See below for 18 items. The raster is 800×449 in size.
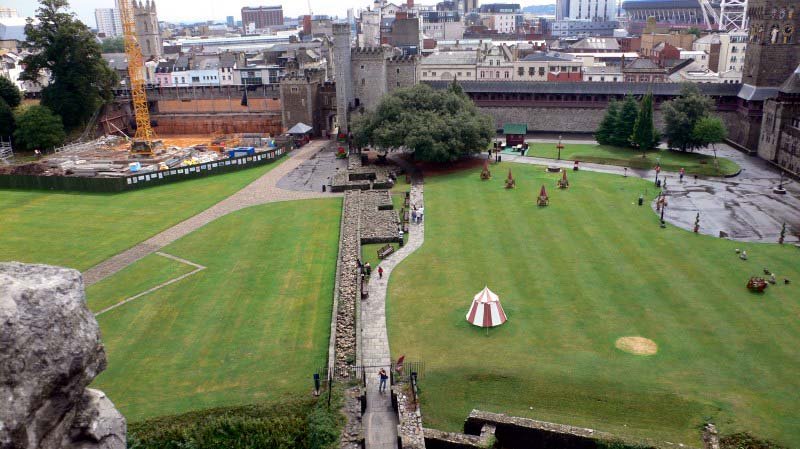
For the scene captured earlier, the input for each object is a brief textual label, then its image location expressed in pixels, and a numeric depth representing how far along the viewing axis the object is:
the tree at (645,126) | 59.34
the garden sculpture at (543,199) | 44.59
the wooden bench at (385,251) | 35.87
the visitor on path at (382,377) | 22.58
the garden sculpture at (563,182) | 49.03
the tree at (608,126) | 64.25
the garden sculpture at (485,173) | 52.75
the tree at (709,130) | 56.94
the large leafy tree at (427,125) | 54.44
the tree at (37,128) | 70.19
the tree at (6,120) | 72.06
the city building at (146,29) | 144.88
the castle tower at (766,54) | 60.25
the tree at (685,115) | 58.59
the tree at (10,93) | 75.06
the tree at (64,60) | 74.25
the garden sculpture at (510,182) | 49.88
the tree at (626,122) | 62.47
